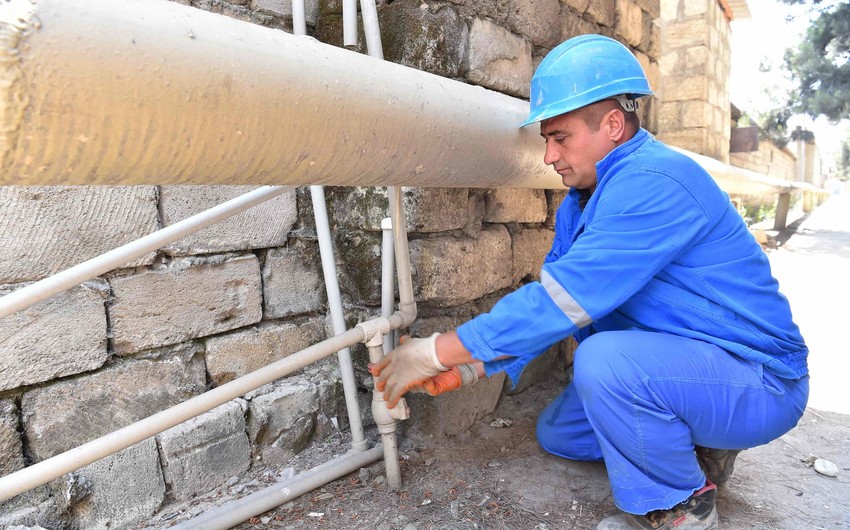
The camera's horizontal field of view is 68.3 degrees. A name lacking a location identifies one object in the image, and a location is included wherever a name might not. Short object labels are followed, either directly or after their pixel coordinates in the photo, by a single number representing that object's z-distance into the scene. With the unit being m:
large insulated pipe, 0.75
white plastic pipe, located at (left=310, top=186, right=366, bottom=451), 2.05
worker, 1.58
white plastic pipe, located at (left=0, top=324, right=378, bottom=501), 1.27
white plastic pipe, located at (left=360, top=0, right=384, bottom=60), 1.89
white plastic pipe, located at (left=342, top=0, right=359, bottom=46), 1.99
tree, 12.52
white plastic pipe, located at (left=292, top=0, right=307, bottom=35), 2.03
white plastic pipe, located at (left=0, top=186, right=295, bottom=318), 1.31
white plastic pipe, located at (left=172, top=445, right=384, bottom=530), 1.70
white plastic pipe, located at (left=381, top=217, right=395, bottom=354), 1.99
